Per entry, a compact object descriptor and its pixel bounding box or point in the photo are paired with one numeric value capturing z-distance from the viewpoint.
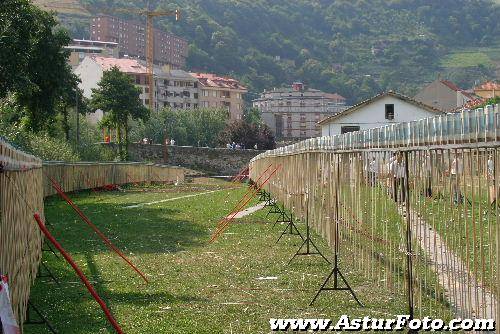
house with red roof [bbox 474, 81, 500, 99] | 115.25
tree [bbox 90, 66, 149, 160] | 79.69
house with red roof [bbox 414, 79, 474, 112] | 116.62
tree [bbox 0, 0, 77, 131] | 31.34
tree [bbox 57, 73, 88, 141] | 63.00
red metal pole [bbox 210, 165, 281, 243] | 20.82
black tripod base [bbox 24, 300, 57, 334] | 9.63
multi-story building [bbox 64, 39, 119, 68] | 183.12
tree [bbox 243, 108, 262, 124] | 140.18
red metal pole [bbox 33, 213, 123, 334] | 7.96
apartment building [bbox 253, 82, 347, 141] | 180.62
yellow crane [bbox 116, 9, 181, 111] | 151.88
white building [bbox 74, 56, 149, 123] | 129.38
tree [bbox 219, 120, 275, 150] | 118.56
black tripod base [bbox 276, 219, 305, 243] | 20.12
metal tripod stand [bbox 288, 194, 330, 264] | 15.55
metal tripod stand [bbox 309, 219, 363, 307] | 11.60
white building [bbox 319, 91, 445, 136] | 73.56
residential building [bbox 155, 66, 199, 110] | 160.14
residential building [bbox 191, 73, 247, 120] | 168.38
